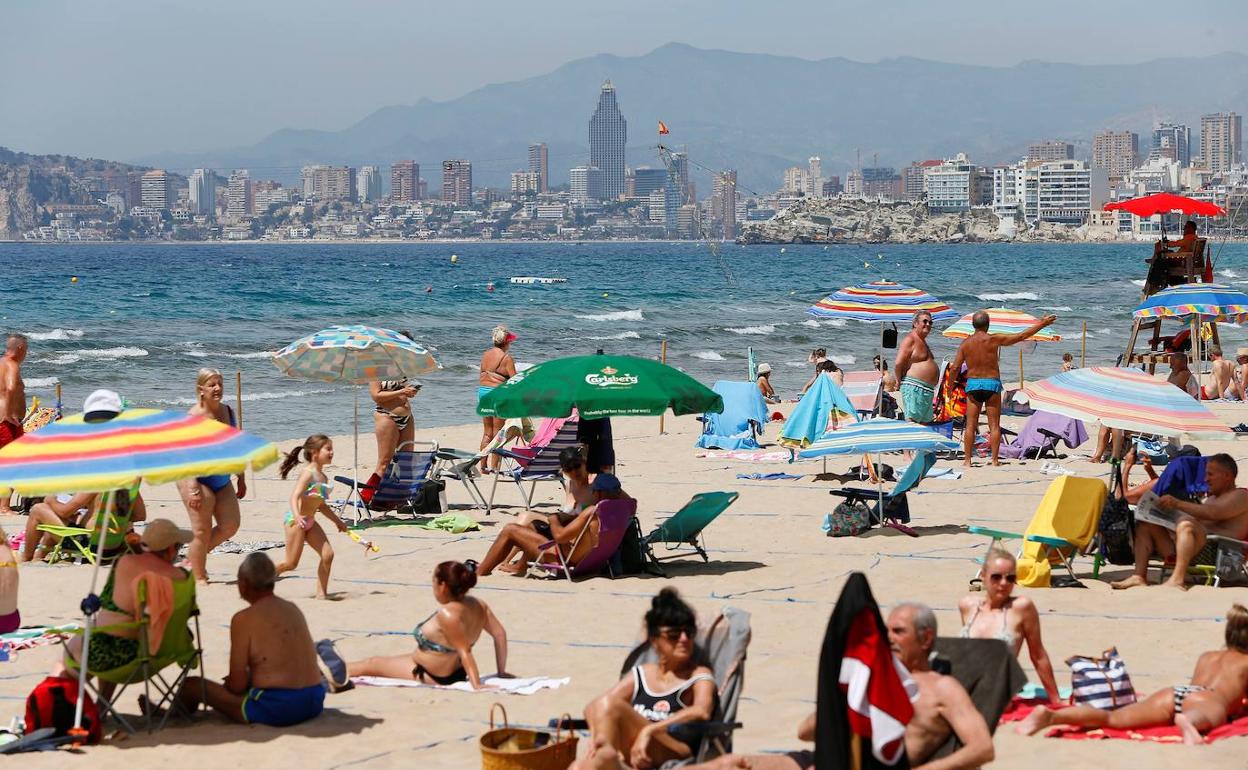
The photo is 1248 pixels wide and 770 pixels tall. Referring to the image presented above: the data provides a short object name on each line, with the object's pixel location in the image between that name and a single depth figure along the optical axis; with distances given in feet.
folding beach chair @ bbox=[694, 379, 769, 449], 103.04
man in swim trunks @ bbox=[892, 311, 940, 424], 94.22
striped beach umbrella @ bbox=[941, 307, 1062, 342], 109.50
